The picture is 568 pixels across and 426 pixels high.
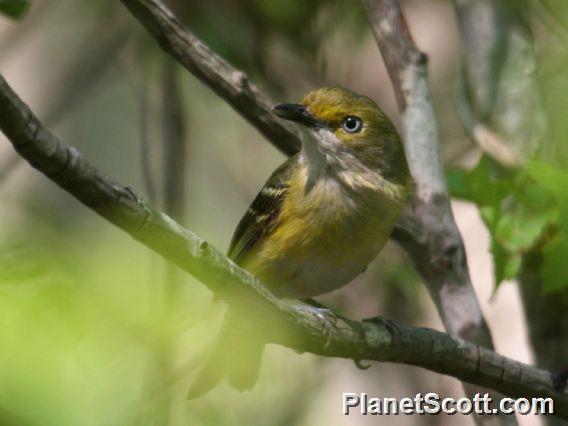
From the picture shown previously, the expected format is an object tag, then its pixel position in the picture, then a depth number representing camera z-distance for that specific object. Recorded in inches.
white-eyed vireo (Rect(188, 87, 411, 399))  294.8
